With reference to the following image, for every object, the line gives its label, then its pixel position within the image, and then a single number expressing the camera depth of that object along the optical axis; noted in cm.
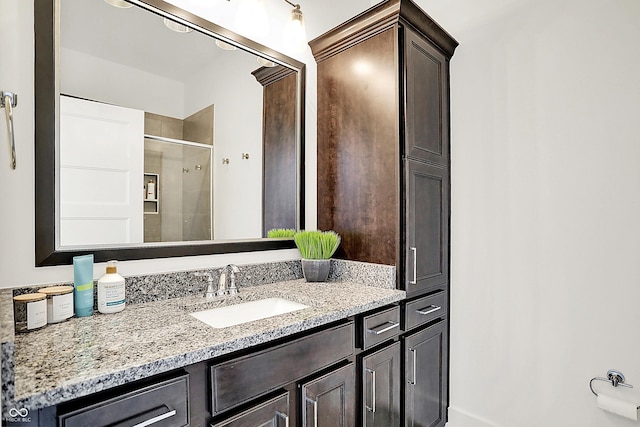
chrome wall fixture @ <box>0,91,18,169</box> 86
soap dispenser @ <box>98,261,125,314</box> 112
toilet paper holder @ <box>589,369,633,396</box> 144
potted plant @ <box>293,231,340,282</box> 173
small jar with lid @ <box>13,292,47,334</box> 94
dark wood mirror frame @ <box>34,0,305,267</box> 108
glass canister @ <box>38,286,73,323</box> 101
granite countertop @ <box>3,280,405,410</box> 67
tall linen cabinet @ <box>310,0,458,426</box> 161
